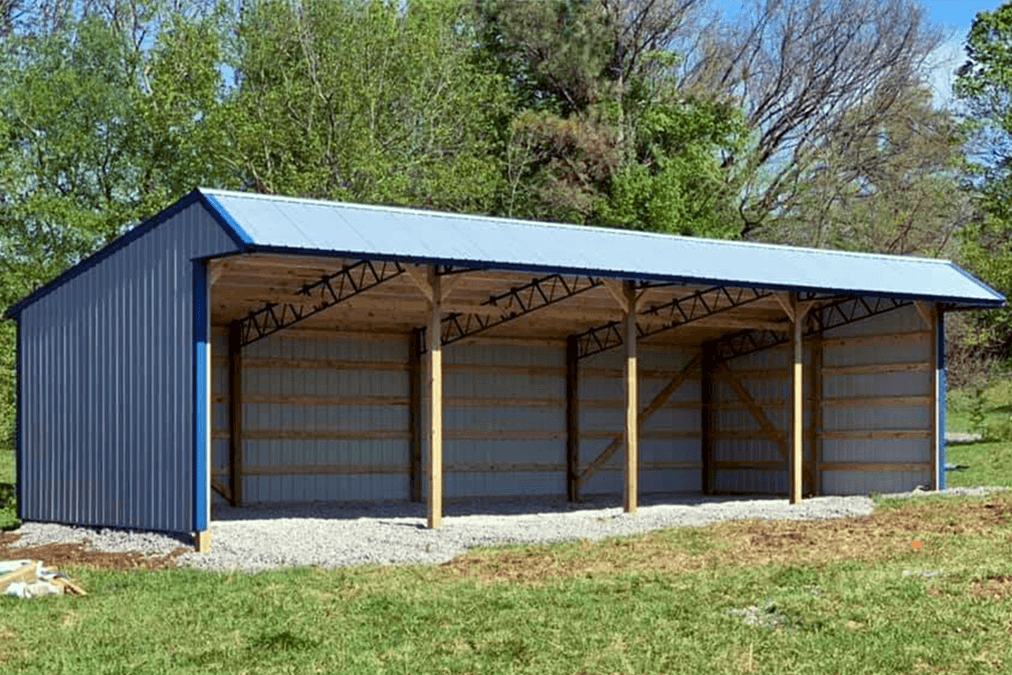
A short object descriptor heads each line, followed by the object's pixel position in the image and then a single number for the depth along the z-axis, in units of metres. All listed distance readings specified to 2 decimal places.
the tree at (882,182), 44.84
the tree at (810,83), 44.97
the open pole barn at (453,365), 18.98
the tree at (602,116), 43.03
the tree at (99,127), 36.47
